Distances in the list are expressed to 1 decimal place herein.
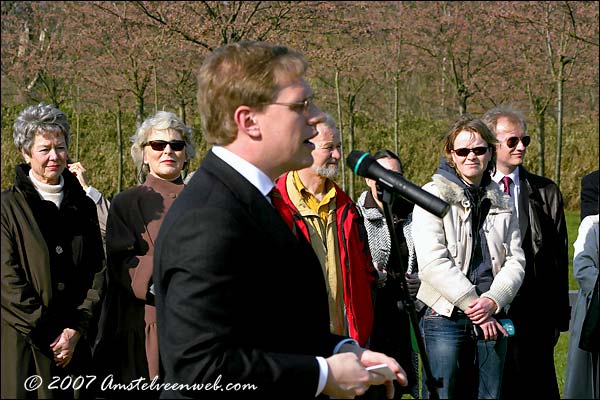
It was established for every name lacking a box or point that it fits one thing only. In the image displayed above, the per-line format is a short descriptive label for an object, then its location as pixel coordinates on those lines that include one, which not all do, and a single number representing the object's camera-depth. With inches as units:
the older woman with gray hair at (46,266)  183.2
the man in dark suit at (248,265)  102.2
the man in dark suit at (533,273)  235.5
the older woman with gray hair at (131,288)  209.3
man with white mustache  203.0
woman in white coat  205.9
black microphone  124.0
